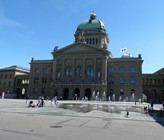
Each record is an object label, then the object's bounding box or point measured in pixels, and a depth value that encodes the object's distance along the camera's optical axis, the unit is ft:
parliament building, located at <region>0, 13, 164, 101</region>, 225.15
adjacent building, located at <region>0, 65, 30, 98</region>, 289.10
